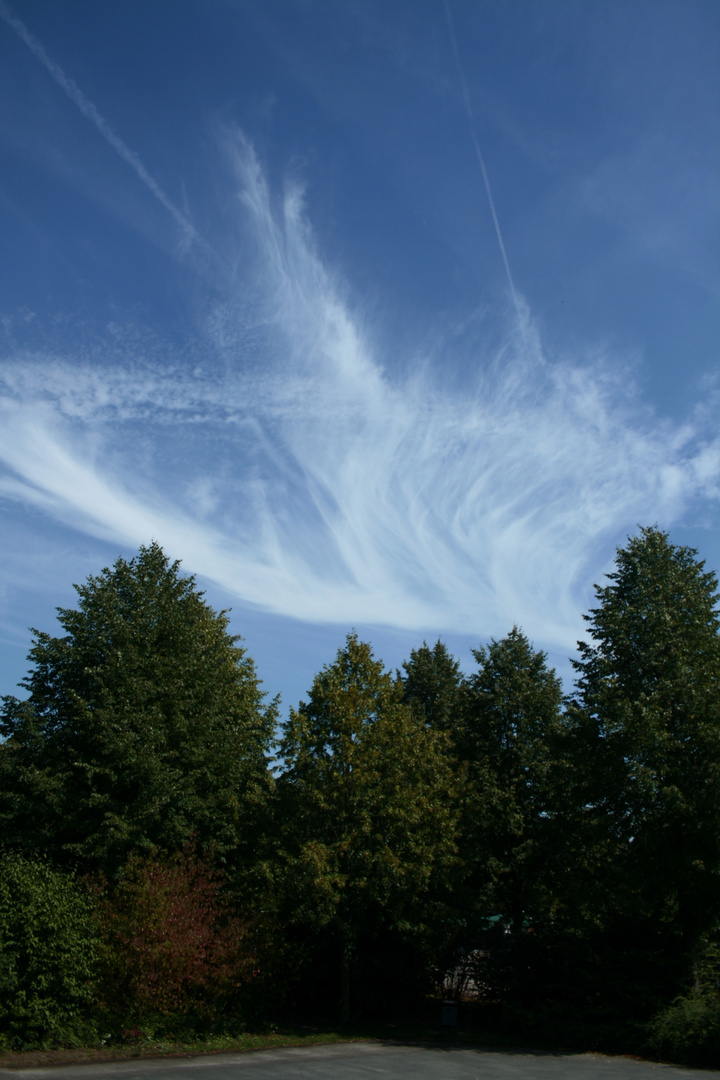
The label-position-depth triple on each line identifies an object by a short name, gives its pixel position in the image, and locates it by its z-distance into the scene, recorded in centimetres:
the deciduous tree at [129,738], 2286
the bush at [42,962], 1630
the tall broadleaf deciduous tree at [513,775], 2791
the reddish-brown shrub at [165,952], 1786
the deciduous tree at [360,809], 2138
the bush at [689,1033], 1773
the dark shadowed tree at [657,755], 2070
